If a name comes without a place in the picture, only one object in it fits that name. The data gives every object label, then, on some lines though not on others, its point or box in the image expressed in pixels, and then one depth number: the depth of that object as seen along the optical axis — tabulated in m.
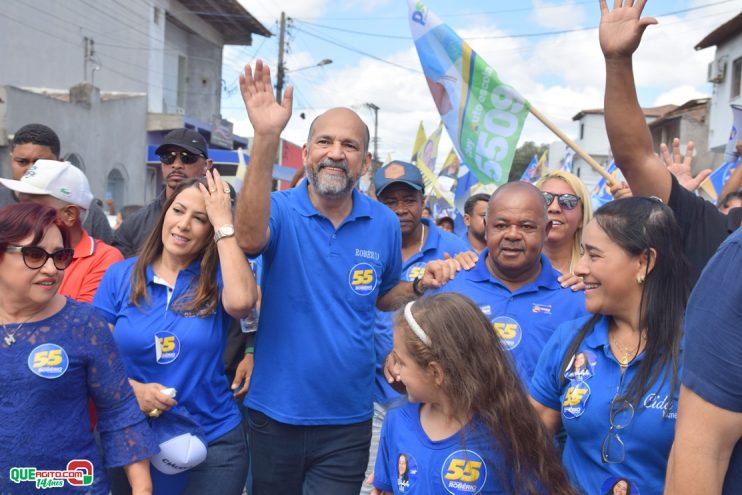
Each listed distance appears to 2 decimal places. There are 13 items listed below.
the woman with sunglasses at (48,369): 2.43
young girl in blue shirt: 2.44
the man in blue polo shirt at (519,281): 3.43
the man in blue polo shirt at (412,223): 4.84
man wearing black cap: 4.57
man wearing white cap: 3.60
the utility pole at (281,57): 30.00
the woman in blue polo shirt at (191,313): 3.08
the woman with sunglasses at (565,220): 4.41
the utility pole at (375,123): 57.28
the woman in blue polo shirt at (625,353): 2.38
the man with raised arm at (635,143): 2.64
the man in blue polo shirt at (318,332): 3.31
